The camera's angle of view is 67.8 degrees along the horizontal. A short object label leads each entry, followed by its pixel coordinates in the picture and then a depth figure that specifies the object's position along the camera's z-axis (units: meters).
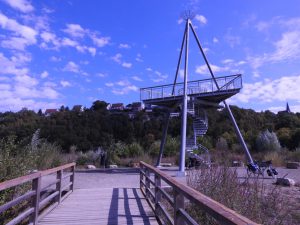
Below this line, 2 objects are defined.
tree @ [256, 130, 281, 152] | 17.73
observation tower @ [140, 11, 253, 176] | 12.51
